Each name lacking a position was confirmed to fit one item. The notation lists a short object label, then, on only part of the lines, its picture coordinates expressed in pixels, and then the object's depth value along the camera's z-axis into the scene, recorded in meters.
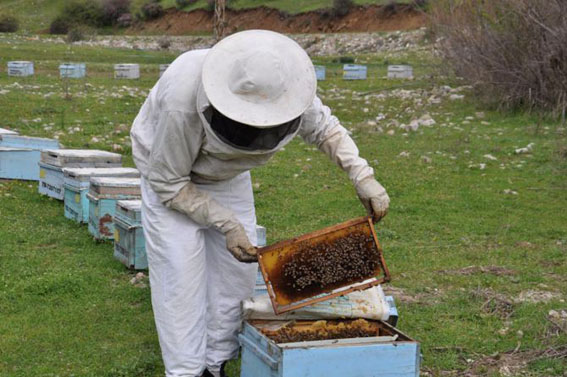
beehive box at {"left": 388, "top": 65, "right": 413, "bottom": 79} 21.28
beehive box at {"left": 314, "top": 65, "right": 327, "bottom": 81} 21.44
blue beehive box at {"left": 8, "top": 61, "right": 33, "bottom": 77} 18.77
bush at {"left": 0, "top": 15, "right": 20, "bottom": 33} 45.51
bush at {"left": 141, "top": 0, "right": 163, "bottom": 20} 52.81
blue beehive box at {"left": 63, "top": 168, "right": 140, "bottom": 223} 6.89
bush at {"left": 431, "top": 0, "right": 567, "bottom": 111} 12.80
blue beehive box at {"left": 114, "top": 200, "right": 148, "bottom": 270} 5.60
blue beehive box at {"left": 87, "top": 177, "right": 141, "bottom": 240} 6.34
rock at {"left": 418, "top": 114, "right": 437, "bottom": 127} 13.02
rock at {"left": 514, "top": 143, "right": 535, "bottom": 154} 10.42
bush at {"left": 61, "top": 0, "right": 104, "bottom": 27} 52.00
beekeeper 3.15
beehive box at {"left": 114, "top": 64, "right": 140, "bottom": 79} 19.92
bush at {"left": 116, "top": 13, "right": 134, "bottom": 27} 53.62
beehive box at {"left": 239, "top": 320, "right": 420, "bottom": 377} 3.11
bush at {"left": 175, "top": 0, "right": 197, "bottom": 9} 52.00
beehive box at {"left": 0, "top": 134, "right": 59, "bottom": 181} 8.56
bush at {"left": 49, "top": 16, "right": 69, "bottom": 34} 50.44
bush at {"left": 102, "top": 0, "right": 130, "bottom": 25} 53.75
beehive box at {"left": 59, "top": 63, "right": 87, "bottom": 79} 18.41
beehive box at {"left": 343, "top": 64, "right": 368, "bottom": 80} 21.39
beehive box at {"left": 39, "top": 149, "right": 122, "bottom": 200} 7.57
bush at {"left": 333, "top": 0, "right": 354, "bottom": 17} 43.94
